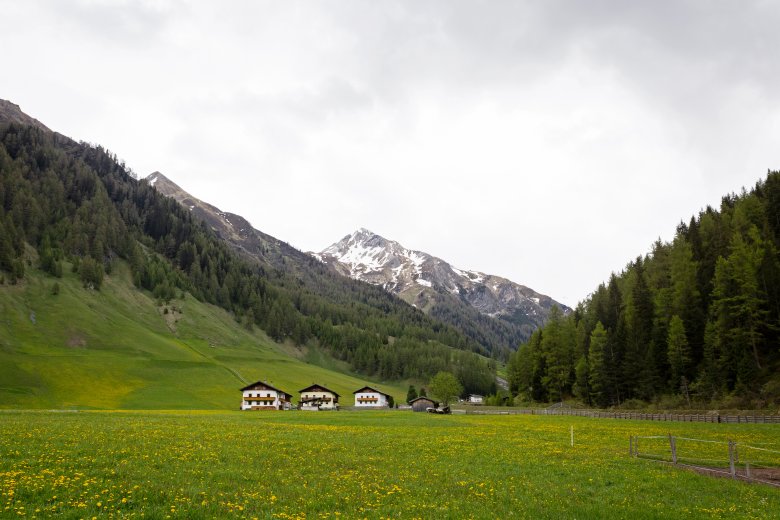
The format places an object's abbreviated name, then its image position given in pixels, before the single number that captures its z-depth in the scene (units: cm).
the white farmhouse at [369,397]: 15462
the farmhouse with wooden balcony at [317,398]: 14062
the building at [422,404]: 13162
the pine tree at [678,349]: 8281
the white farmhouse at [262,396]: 12850
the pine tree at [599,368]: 9869
